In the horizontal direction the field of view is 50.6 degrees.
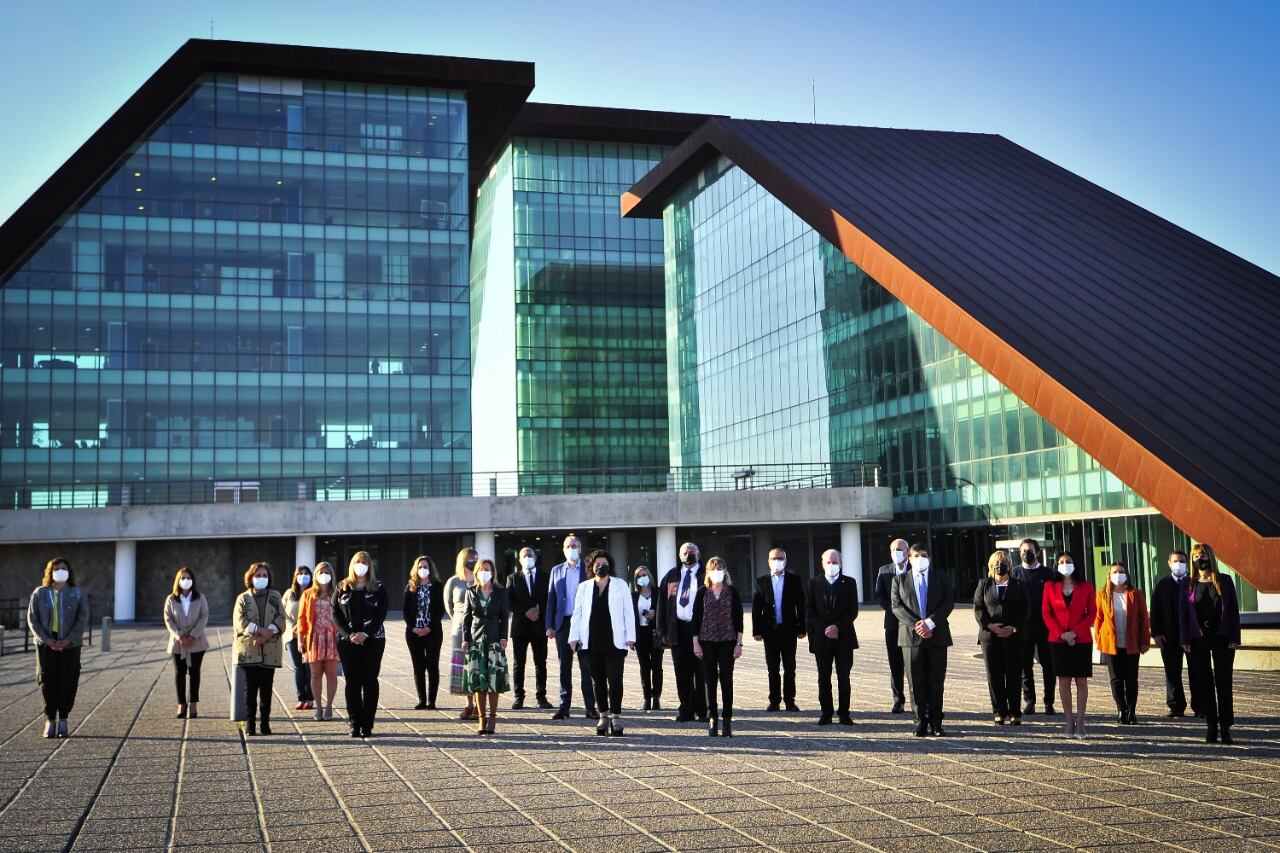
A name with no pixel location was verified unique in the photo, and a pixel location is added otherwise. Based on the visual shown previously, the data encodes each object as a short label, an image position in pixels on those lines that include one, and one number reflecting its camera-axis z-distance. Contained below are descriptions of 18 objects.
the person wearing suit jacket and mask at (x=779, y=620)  14.90
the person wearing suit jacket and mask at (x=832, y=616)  13.94
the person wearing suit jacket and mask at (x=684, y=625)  13.88
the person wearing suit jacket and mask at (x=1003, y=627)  13.23
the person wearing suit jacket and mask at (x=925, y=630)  12.35
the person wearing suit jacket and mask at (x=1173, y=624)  12.90
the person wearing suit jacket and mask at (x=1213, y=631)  11.64
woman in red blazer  12.16
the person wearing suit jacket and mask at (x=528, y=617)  16.00
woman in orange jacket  13.33
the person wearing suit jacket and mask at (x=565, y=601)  14.81
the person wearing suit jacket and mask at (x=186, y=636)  15.09
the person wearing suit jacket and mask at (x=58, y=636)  13.64
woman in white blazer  13.34
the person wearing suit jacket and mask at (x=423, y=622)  15.75
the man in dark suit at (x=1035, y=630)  14.42
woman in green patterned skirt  13.27
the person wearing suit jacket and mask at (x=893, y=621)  13.80
